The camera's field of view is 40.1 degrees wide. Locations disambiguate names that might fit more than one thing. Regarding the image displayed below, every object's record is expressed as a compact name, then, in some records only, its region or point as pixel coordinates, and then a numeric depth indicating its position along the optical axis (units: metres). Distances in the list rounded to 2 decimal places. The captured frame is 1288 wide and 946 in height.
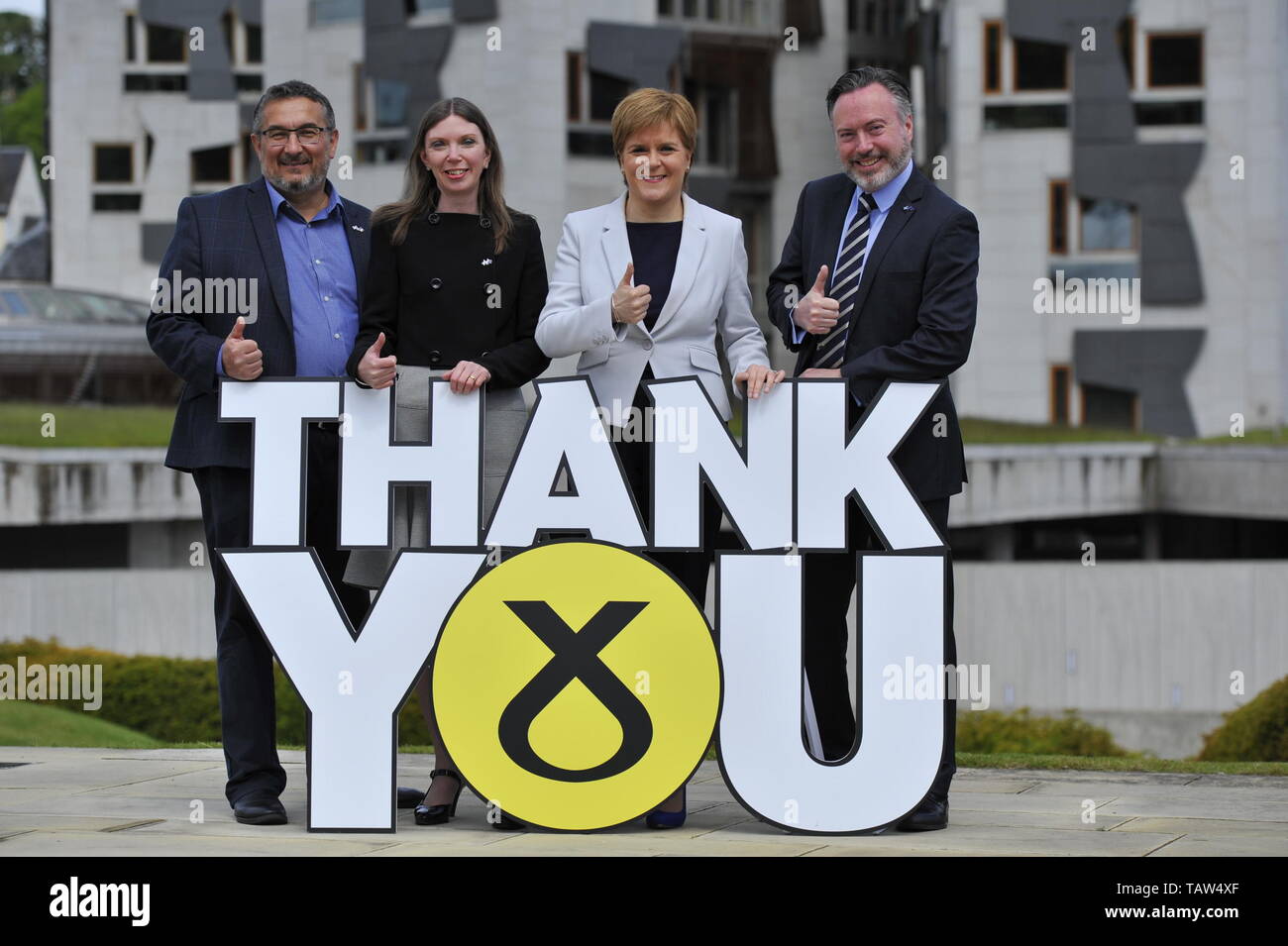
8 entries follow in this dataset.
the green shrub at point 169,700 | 14.05
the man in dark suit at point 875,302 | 6.57
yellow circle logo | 6.37
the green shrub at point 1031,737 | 14.23
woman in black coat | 6.73
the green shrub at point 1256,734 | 11.54
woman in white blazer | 6.55
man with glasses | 6.84
